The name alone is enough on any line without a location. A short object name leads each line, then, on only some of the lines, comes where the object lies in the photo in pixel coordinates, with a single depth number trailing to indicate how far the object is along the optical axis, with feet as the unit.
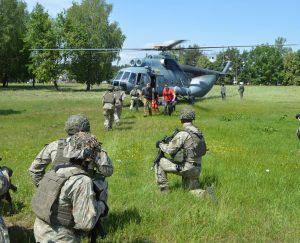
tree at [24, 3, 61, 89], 175.32
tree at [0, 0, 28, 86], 172.14
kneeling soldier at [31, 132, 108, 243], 11.71
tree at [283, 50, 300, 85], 319.27
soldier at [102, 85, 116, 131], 50.44
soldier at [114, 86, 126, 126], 53.88
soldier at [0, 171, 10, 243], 11.47
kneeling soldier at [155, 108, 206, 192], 22.53
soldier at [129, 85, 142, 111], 77.10
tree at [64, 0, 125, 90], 178.50
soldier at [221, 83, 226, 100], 124.09
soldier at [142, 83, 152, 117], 68.95
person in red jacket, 69.82
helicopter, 82.74
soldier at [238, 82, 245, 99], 134.42
